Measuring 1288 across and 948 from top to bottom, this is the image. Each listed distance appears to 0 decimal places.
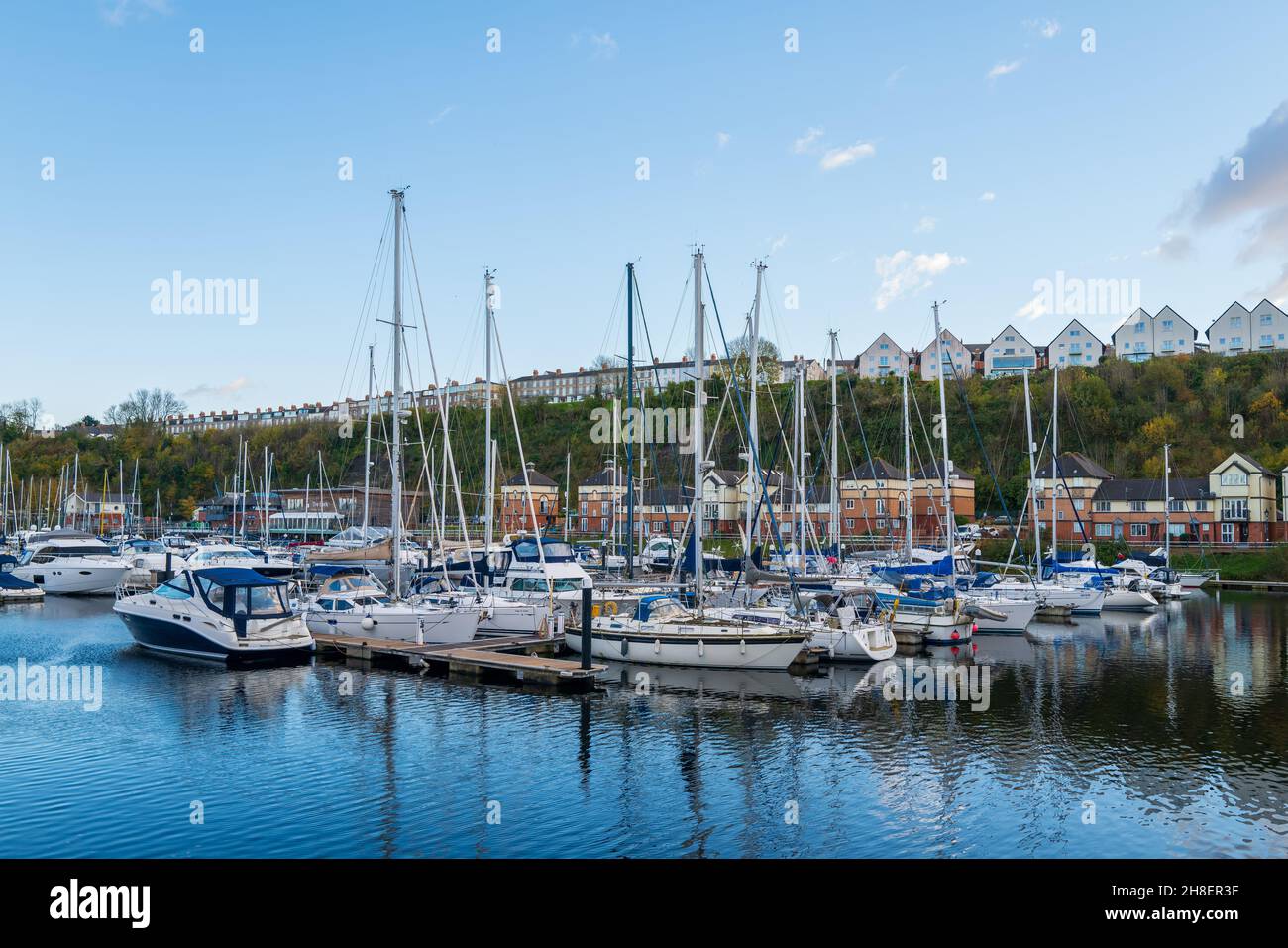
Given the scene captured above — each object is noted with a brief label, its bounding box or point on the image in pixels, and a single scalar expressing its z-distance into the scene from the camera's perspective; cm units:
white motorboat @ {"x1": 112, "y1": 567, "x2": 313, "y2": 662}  2978
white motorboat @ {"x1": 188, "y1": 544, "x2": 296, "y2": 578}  5609
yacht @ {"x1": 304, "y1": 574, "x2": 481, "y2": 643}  3291
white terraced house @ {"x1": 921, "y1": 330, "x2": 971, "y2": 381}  13925
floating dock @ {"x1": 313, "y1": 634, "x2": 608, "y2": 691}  2716
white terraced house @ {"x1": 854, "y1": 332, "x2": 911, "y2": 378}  14250
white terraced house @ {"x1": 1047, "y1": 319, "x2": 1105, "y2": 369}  13812
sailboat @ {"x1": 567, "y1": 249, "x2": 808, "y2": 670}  2944
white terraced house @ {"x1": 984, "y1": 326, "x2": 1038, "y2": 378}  14262
